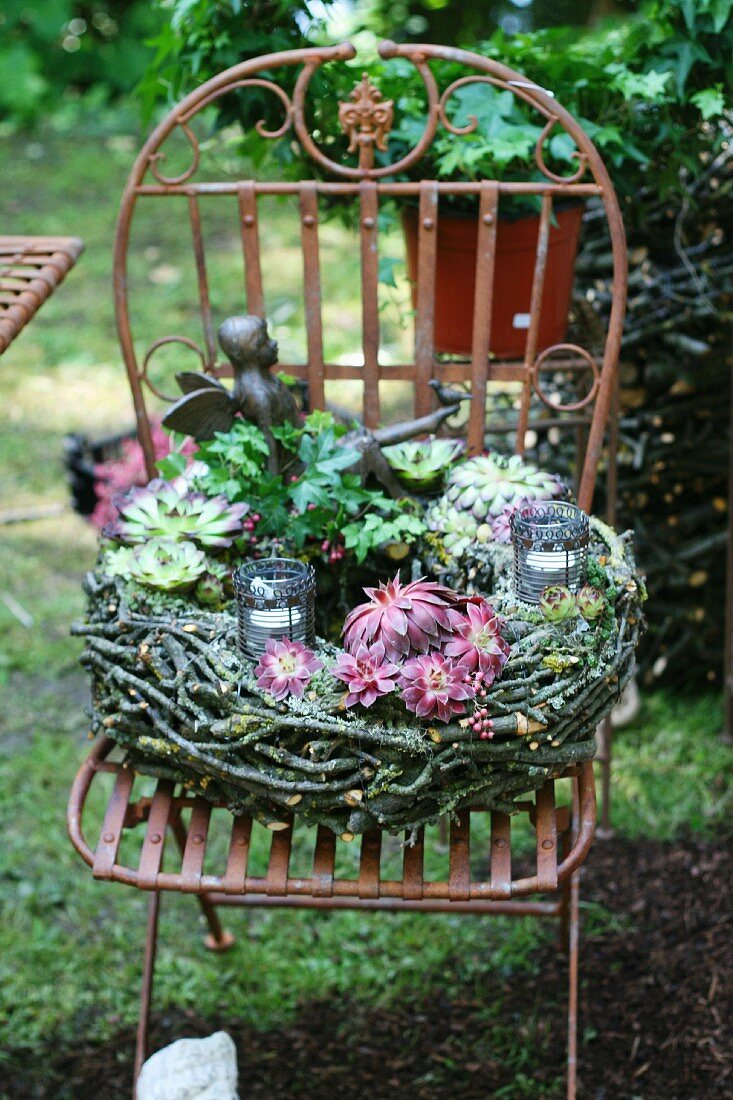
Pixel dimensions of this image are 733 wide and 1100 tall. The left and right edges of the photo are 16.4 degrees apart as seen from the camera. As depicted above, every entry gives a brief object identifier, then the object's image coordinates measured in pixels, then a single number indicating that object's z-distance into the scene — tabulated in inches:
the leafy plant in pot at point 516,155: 87.4
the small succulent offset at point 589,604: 75.9
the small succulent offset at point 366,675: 72.9
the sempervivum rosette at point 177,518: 80.4
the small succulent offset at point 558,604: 75.6
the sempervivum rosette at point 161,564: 78.5
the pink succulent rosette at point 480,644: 73.3
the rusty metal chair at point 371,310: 76.9
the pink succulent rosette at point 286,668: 73.9
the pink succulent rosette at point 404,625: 74.1
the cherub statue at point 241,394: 80.7
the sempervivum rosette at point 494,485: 81.3
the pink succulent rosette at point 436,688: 72.5
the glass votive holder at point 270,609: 75.4
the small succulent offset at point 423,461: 83.5
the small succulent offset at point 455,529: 80.9
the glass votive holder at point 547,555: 76.6
